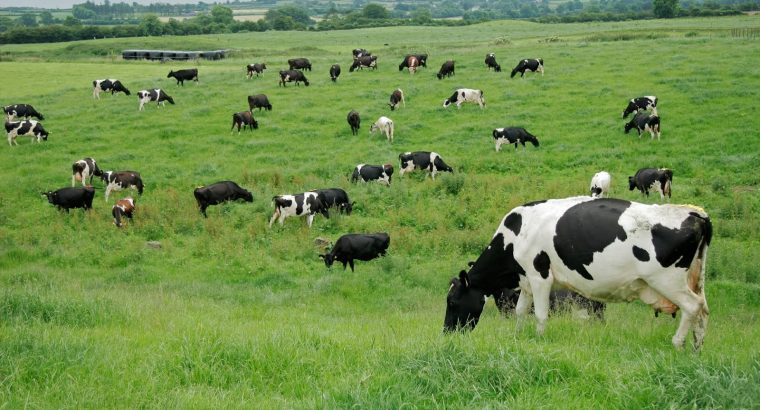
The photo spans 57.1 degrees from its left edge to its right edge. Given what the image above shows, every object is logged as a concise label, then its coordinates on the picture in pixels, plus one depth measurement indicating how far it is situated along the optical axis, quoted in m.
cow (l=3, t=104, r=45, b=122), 35.28
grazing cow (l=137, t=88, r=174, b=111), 37.78
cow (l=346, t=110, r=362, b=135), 31.97
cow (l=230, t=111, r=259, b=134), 33.00
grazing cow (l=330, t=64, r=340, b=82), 42.44
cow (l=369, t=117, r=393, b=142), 31.02
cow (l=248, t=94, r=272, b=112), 35.39
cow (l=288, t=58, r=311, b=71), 46.75
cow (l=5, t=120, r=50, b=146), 32.12
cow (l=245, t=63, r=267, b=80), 44.50
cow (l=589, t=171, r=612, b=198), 22.38
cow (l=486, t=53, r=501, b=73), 42.16
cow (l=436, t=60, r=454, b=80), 41.22
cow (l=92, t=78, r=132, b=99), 41.16
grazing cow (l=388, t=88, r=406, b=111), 35.16
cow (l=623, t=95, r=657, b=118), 30.88
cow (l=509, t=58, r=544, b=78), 40.44
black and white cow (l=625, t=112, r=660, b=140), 27.97
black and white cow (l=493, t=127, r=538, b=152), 28.45
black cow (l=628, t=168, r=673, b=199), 22.09
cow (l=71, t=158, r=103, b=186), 26.31
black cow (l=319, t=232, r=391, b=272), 18.88
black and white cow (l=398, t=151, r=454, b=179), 26.23
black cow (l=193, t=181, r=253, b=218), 23.30
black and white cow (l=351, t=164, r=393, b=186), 25.53
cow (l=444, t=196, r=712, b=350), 8.61
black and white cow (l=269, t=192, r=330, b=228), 21.80
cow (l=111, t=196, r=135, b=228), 22.16
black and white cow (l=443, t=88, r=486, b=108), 34.97
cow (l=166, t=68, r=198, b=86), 44.06
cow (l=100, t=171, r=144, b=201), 25.42
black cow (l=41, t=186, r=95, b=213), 23.50
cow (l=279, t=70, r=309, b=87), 42.03
